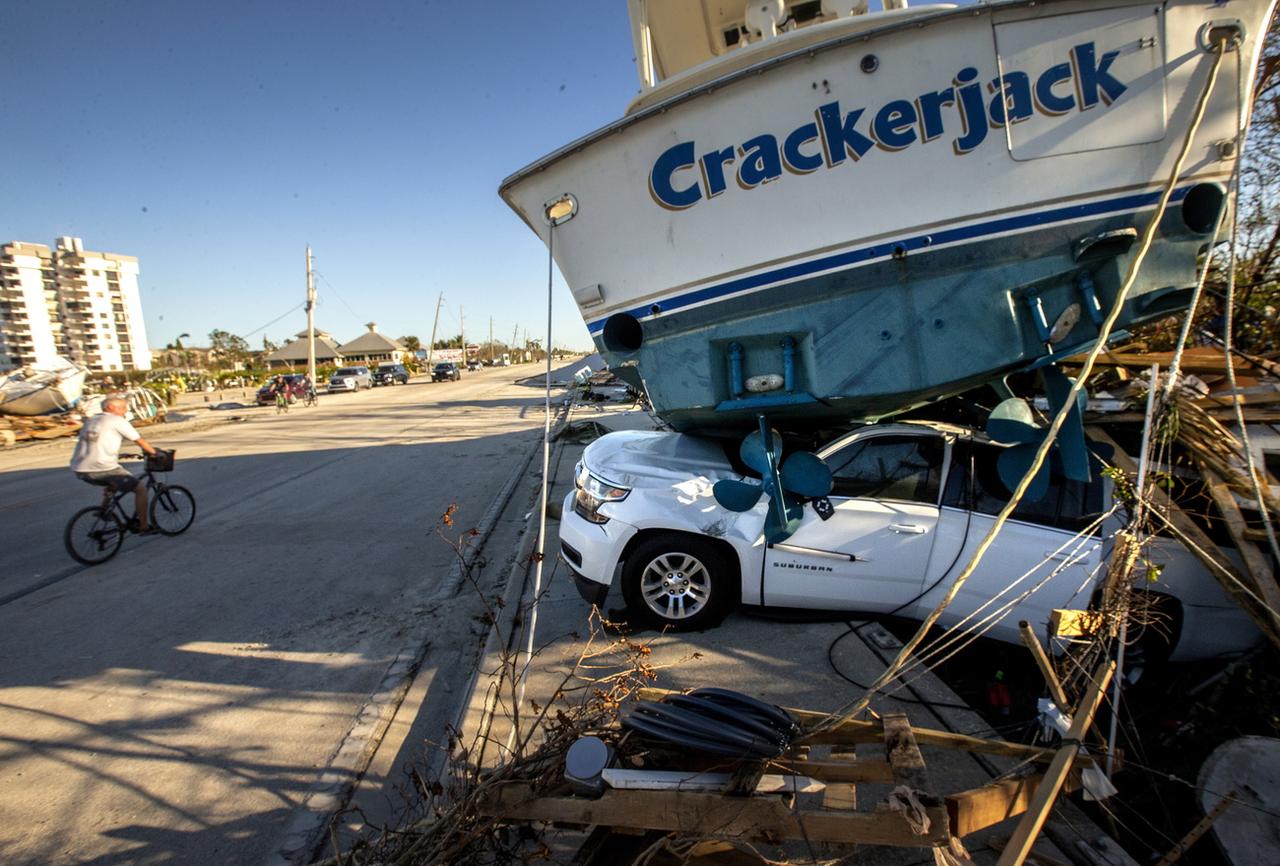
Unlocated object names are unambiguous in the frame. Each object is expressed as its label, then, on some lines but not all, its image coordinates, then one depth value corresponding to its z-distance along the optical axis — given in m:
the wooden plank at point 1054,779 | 1.70
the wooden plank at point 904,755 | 1.80
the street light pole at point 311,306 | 33.78
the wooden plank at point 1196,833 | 2.20
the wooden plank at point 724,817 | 1.69
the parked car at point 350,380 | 39.81
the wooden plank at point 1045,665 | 2.27
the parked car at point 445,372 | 44.34
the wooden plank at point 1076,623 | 2.37
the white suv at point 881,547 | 3.42
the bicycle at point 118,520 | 6.25
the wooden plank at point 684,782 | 1.86
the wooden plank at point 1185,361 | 3.99
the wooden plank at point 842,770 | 1.96
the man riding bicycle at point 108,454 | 6.51
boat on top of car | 3.22
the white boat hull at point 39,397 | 17.97
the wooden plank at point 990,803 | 1.74
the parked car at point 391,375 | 45.66
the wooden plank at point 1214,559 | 2.81
